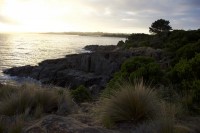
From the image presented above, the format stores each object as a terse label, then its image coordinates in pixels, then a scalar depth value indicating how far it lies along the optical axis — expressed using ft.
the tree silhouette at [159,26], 133.41
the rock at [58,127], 8.87
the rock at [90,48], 188.99
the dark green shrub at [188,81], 12.97
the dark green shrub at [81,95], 22.47
